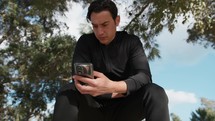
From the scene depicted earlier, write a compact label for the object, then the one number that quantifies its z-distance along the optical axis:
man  1.82
